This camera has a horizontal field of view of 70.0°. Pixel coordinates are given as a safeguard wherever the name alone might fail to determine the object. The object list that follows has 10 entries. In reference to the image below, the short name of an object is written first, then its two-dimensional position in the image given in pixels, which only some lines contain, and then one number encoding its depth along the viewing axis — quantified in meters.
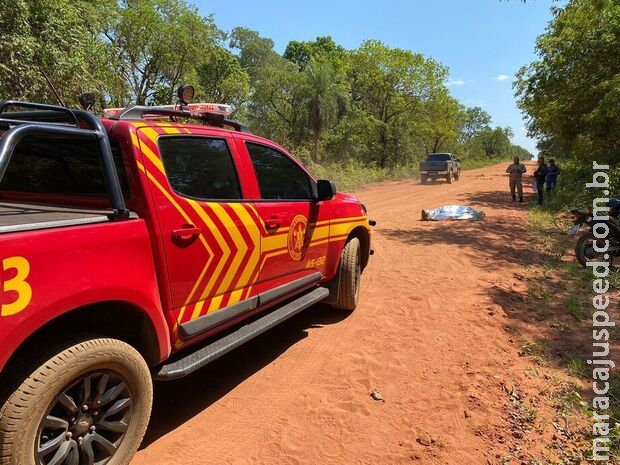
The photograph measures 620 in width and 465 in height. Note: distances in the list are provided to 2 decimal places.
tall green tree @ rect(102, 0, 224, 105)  23.28
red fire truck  1.90
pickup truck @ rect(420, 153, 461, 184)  26.41
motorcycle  6.80
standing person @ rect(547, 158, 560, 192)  15.41
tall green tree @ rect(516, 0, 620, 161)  12.20
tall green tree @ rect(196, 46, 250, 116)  29.12
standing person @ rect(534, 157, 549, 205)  15.02
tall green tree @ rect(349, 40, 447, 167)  34.22
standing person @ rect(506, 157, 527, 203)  15.45
